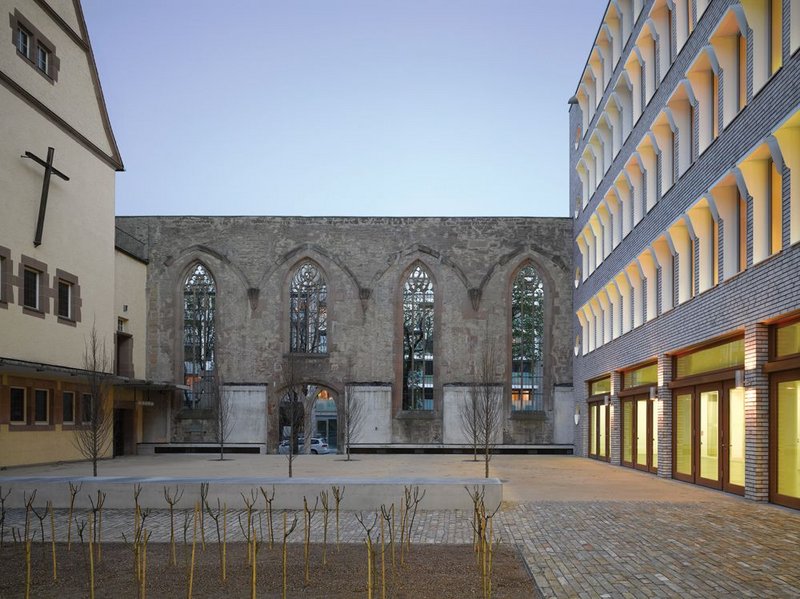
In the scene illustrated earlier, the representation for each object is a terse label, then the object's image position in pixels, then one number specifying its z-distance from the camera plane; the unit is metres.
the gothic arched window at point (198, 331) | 41.12
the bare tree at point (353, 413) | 38.75
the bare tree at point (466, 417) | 38.72
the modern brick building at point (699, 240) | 15.95
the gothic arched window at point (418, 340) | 41.03
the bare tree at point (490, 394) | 37.78
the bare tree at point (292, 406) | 25.89
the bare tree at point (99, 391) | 27.67
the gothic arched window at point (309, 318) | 41.31
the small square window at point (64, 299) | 30.38
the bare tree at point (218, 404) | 39.69
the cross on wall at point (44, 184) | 28.05
